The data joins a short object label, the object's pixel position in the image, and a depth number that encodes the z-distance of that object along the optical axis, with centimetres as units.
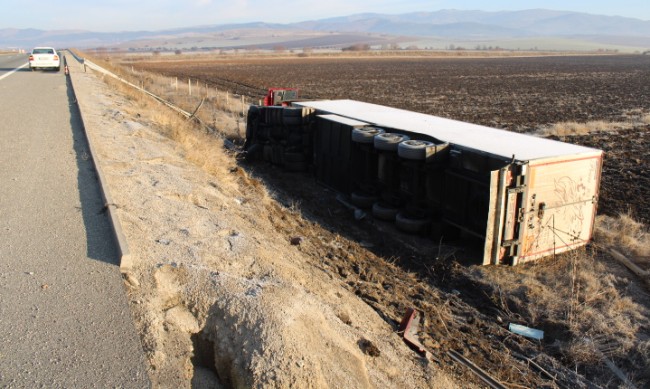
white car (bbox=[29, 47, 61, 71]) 3162
